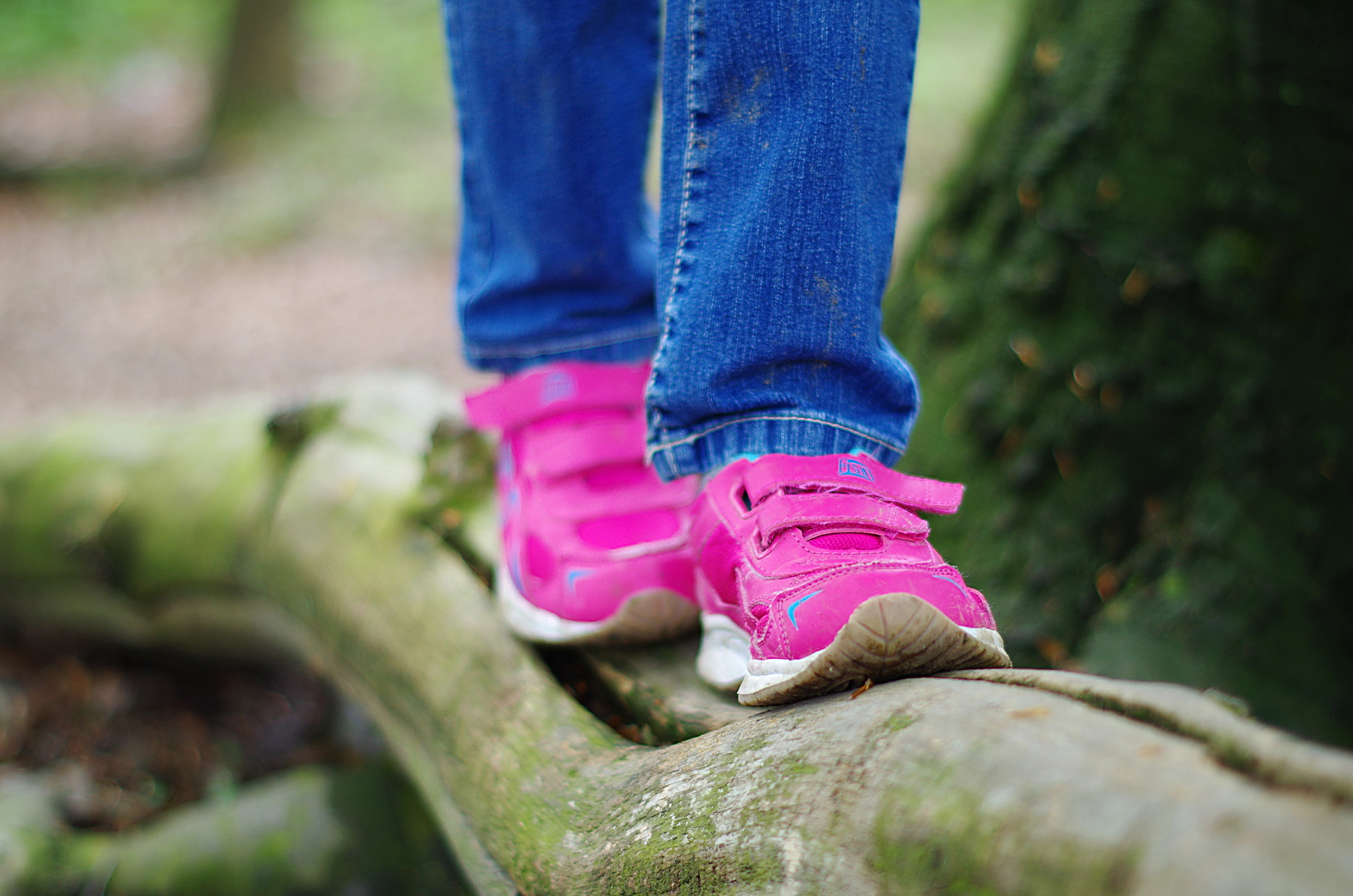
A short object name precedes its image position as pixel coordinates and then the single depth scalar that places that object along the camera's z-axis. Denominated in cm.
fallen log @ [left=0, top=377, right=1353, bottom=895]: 172
